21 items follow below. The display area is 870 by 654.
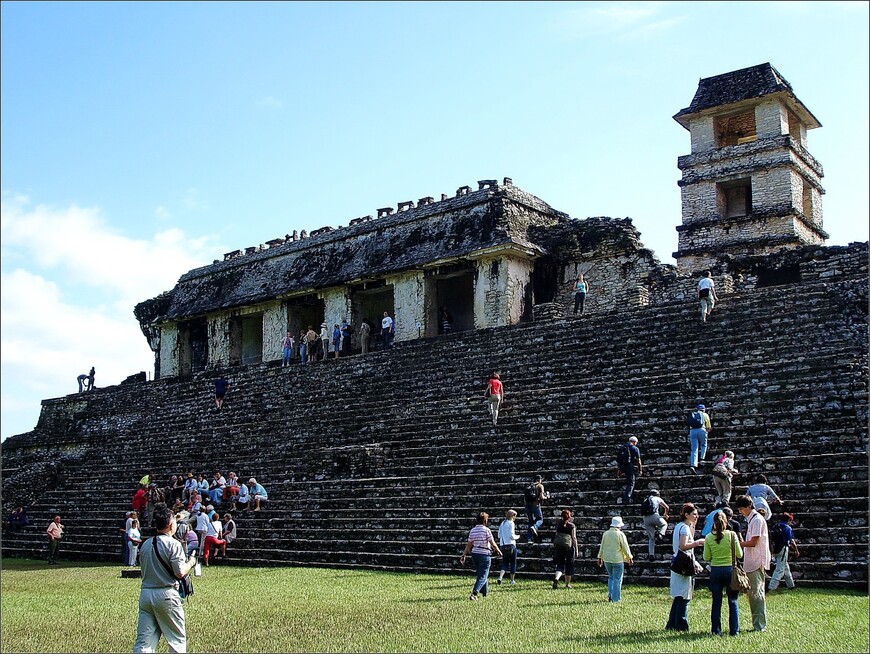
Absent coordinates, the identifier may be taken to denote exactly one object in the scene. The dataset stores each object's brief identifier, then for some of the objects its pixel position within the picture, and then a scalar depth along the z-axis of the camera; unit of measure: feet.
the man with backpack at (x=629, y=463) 46.65
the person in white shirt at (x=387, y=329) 85.05
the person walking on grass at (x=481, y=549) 38.42
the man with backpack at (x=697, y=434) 46.98
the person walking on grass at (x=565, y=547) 40.83
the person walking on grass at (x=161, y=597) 25.39
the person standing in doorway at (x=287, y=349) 85.61
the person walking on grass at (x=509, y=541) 43.14
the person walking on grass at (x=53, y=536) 61.52
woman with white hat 36.60
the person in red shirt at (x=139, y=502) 64.54
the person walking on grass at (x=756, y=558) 29.86
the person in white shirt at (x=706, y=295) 61.16
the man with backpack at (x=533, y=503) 47.14
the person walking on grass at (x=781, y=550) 37.86
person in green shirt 29.60
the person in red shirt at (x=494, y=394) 59.26
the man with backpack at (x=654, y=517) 42.68
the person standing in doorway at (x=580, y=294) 77.24
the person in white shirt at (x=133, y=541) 55.98
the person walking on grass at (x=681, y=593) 30.42
